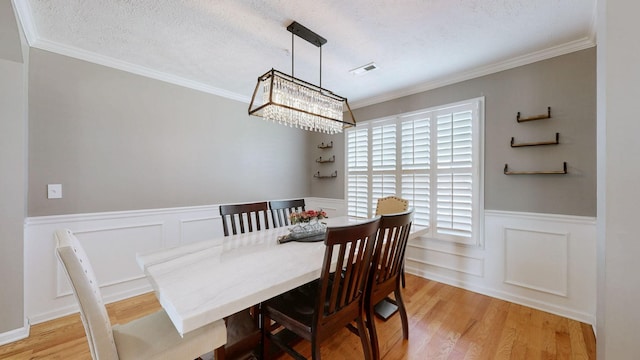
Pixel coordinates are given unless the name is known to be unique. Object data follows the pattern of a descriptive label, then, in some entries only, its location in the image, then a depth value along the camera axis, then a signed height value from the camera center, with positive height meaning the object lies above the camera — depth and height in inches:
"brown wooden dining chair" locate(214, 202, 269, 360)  62.1 -41.9
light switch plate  86.8 -4.0
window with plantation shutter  106.4 +6.6
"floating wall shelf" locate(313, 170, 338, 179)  162.1 +2.9
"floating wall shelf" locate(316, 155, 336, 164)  162.9 +13.6
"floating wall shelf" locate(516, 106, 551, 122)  89.1 +23.4
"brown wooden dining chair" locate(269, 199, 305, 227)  102.4 -13.2
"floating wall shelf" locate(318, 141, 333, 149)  164.1 +23.5
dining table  37.5 -19.5
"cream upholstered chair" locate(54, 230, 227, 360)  37.7 -28.5
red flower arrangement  79.3 -12.4
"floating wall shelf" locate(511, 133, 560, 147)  87.7 +13.6
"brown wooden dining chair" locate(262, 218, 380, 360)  50.1 -30.5
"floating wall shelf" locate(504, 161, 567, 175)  86.3 +2.6
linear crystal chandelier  70.2 +24.8
